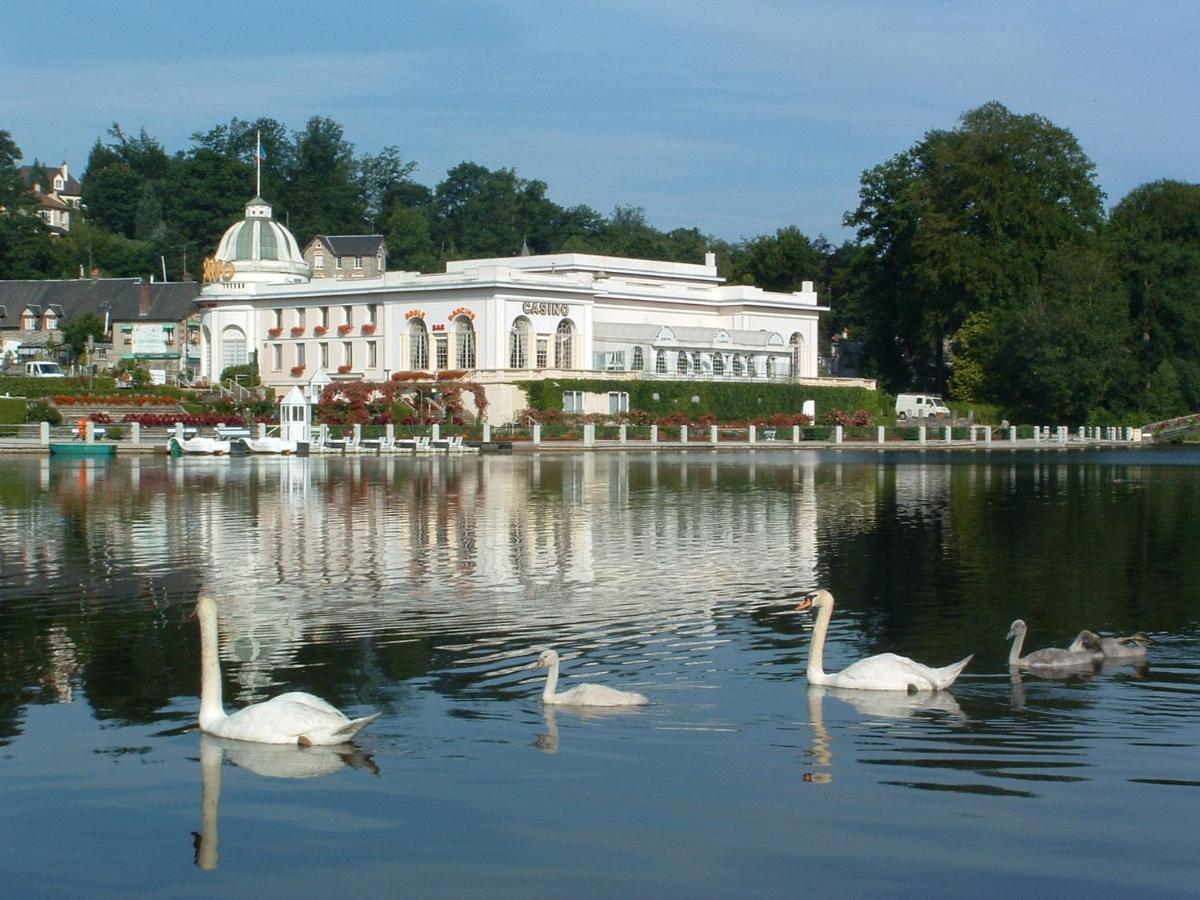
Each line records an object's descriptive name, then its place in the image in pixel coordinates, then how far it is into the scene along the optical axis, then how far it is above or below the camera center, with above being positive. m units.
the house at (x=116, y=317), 107.88 +7.12
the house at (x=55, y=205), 179.29 +24.77
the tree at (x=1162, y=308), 103.94 +6.95
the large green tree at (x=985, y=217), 101.12 +12.83
